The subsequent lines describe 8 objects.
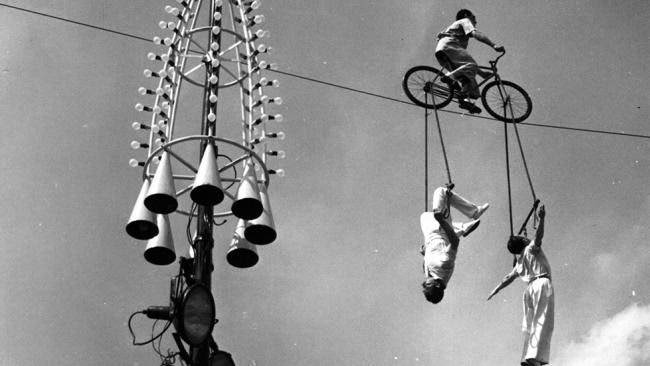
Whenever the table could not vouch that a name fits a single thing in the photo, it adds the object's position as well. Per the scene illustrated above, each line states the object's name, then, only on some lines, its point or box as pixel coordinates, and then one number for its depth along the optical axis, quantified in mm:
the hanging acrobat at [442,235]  15555
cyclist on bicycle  17719
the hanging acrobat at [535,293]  14930
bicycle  17609
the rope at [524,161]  15392
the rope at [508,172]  15661
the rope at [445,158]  15895
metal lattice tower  12844
